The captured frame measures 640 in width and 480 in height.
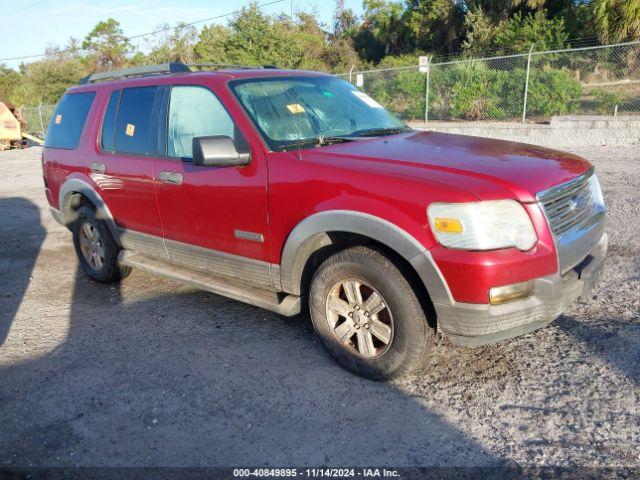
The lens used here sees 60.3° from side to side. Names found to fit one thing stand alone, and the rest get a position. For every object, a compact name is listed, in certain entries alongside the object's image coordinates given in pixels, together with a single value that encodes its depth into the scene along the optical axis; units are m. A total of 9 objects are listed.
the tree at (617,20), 19.11
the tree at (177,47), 36.16
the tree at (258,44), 29.88
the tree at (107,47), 53.12
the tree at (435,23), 30.38
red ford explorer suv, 2.96
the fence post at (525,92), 14.46
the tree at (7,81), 49.27
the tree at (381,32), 35.75
